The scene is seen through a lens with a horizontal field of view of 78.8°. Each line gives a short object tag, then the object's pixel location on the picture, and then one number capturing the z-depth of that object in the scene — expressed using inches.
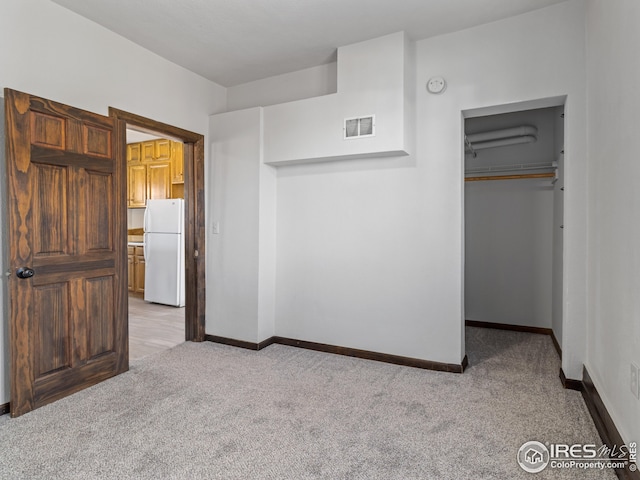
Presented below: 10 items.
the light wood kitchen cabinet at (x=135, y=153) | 253.4
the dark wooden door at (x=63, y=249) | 92.4
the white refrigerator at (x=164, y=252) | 222.8
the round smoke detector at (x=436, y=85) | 121.1
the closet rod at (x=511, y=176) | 163.8
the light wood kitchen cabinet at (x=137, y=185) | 252.8
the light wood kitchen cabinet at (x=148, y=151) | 247.4
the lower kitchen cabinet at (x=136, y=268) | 249.6
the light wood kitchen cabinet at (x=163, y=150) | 241.0
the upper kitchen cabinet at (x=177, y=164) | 238.8
